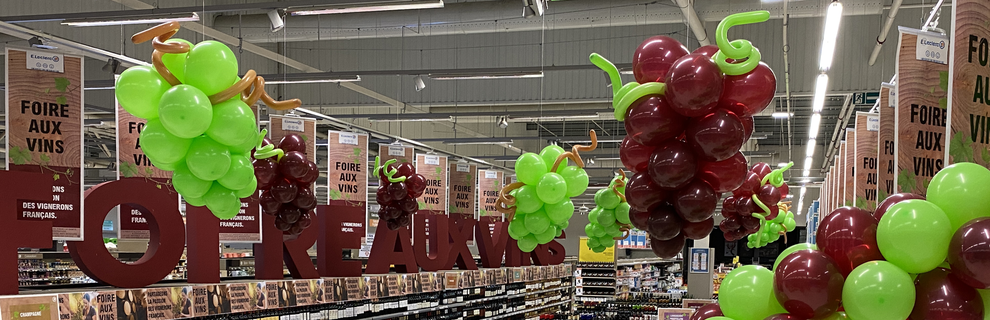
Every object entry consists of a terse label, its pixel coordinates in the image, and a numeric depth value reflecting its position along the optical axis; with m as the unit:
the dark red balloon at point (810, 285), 2.69
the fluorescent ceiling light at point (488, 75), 11.30
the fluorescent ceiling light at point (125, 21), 9.11
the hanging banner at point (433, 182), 12.14
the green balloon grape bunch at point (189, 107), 4.13
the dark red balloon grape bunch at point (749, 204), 7.79
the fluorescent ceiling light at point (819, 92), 9.47
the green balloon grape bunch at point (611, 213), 7.59
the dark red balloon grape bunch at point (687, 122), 3.69
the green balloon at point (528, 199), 6.89
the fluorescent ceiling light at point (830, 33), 6.74
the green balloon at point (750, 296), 2.99
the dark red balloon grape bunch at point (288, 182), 6.12
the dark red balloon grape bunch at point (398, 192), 8.99
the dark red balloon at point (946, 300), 2.55
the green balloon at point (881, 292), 2.57
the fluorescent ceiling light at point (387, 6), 8.12
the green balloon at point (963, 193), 2.60
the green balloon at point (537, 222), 7.10
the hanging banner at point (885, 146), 5.47
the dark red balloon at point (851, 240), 2.75
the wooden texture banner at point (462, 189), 13.52
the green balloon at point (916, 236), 2.56
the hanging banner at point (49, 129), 5.23
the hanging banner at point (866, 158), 7.02
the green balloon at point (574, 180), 7.06
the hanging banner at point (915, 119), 4.46
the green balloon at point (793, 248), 3.14
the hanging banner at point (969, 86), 3.59
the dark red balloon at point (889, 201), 2.85
